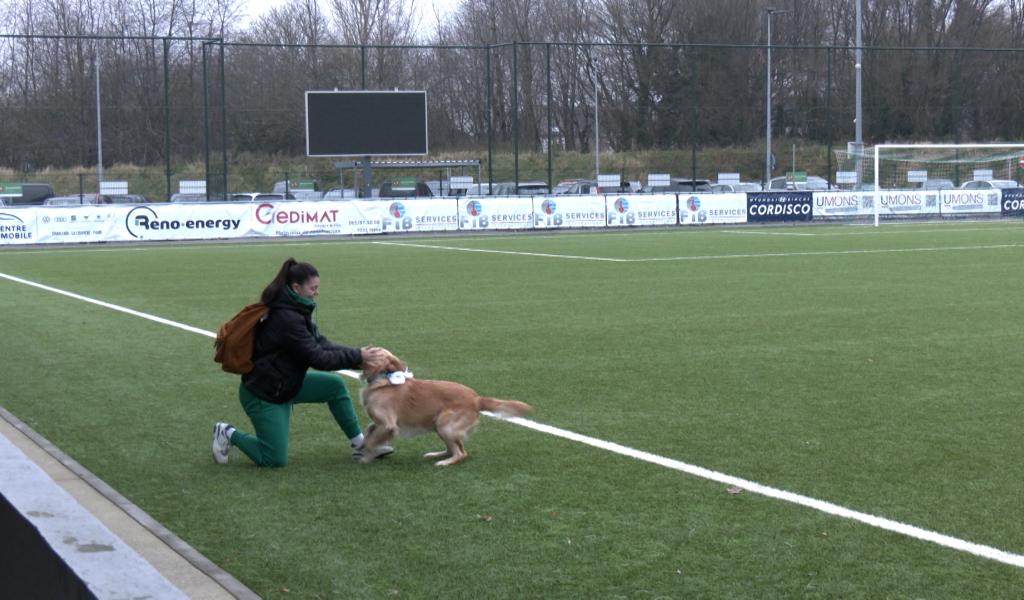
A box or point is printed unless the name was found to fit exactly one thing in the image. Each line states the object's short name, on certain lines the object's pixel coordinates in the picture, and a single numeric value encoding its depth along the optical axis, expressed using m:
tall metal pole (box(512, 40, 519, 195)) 48.36
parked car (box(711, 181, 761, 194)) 52.68
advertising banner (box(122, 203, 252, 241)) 36.78
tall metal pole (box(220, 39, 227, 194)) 45.46
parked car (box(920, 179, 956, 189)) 48.65
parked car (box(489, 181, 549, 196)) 49.94
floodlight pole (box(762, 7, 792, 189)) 54.95
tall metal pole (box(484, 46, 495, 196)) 47.66
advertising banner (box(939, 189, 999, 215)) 45.94
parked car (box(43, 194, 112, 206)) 46.03
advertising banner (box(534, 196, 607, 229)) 41.41
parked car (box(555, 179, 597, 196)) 52.38
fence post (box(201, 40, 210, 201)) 45.14
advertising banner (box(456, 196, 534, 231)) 40.72
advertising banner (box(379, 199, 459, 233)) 39.72
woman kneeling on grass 7.86
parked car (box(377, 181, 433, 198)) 53.06
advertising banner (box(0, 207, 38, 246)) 35.72
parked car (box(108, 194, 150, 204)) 48.46
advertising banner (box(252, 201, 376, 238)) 38.31
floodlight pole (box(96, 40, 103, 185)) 60.54
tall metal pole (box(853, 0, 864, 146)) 49.28
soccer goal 45.66
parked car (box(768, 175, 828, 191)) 53.31
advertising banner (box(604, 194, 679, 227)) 41.84
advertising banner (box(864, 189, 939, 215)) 45.38
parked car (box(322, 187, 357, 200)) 53.31
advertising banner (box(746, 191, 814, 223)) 43.81
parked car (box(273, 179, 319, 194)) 55.28
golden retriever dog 7.80
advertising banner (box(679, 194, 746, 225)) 42.84
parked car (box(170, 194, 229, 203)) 46.72
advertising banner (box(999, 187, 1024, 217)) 46.25
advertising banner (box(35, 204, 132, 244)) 36.31
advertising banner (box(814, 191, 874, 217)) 44.97
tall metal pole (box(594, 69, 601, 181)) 61.62
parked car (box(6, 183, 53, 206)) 52.22
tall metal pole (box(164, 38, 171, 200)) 45.25
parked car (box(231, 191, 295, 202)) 46.38
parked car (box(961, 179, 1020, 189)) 49.84
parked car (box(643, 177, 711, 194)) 53.47
